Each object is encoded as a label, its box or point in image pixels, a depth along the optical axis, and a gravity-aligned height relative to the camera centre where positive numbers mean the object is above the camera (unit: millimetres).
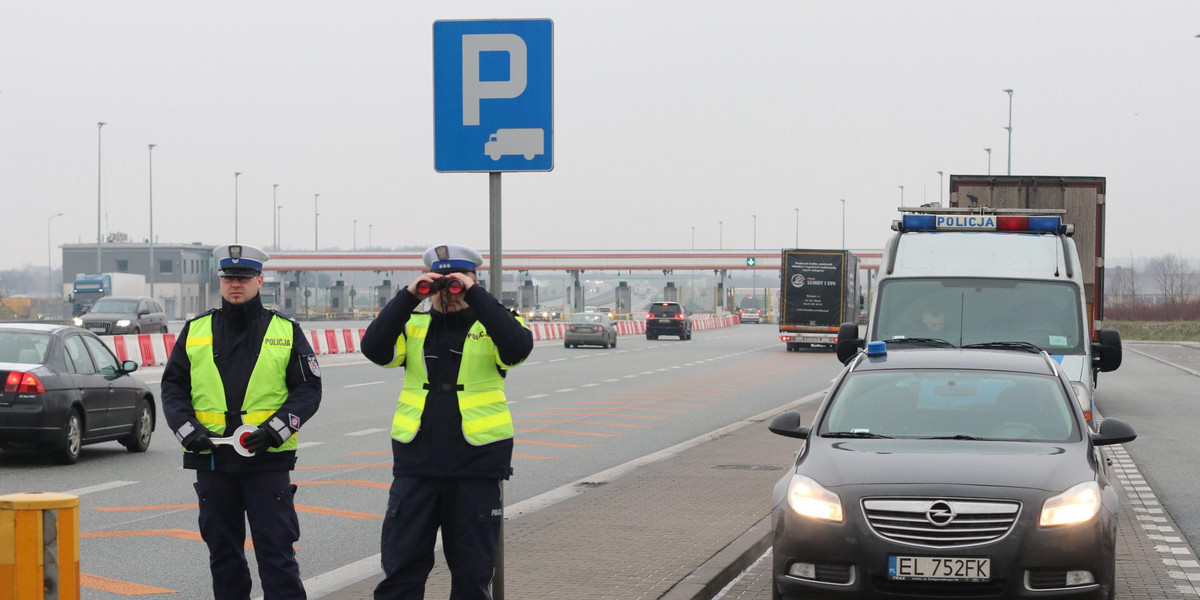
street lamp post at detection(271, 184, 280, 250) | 103312 +1853
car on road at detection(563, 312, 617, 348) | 49562 -2928
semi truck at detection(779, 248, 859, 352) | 49719 -1726
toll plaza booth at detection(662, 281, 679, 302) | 95250 -3285
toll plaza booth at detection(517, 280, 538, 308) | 96988 -3502
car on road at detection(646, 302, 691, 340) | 61688 -3234
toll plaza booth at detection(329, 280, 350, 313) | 98375 -3811
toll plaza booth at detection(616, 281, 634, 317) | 104125 -3872
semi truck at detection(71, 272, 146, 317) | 60156 -2213
